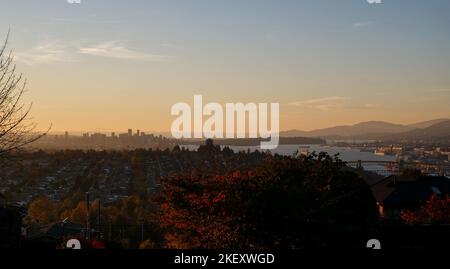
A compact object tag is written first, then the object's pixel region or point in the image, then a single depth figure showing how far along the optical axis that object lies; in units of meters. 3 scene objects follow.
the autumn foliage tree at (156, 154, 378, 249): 14.01
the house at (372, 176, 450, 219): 40.81
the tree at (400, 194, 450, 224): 29.18
